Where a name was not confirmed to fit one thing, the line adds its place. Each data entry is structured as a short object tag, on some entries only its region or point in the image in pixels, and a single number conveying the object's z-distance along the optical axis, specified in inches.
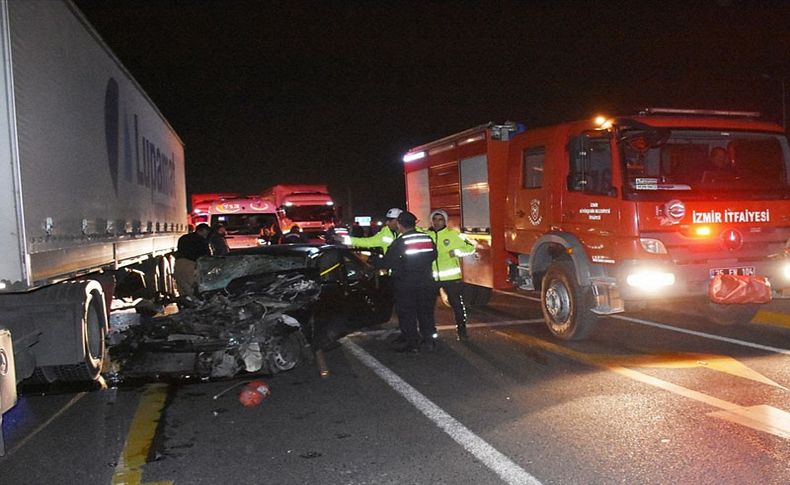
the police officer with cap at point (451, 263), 353.1
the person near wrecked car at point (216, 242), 496.7
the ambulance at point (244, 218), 687.7
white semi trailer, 210.1
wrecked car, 267.6
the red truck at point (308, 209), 860.0
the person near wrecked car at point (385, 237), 349.4
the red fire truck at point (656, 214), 303.7
